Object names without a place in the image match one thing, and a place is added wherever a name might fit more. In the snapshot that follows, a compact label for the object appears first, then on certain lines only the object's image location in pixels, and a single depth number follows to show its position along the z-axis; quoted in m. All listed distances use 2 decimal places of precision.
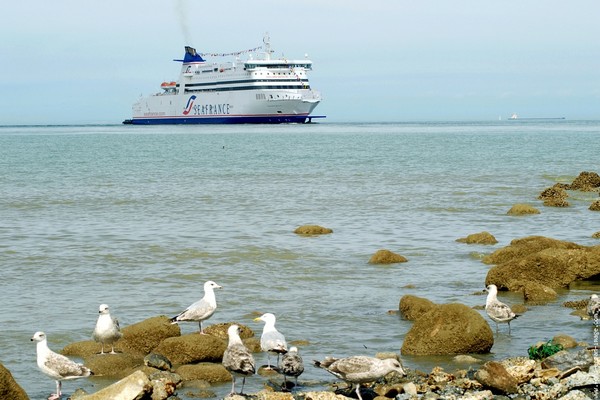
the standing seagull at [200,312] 11.88
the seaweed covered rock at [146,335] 11.27
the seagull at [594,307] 12.45
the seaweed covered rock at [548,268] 14.91
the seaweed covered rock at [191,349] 10.65
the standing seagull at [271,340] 10.04
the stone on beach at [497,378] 8.72
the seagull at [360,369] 8.95
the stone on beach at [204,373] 9.99
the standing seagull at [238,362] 9.34
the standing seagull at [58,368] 9.40
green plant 10.11
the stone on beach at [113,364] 10.37
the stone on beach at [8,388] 8.66
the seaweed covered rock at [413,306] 12.84
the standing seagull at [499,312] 12.04
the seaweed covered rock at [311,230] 22.58
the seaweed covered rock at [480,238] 20.36
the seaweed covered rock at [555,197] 28.47
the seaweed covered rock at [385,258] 17.94
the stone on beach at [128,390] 8.50
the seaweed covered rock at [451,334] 11.05
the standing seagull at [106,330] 10.91
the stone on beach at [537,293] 14.13
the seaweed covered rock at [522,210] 26.30
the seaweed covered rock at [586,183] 33.94
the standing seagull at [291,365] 9.50
